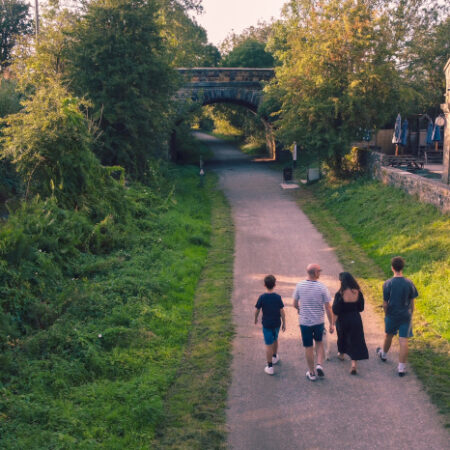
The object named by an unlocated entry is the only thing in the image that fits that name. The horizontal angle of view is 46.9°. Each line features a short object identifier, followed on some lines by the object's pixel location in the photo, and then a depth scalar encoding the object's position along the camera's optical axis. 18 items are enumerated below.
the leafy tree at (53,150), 13.95
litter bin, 27.00
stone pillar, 21.51
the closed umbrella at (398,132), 24.30
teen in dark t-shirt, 7.82
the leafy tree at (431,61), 35.47
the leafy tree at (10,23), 45.12
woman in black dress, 7.80
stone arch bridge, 32.72
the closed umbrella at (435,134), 26.51
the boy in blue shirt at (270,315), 7.95
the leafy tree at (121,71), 20.41
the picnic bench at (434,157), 30.55
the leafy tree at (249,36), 57.80
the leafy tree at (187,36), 33.61
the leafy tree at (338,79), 21.77
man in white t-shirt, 7.72
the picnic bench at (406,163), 23.16
